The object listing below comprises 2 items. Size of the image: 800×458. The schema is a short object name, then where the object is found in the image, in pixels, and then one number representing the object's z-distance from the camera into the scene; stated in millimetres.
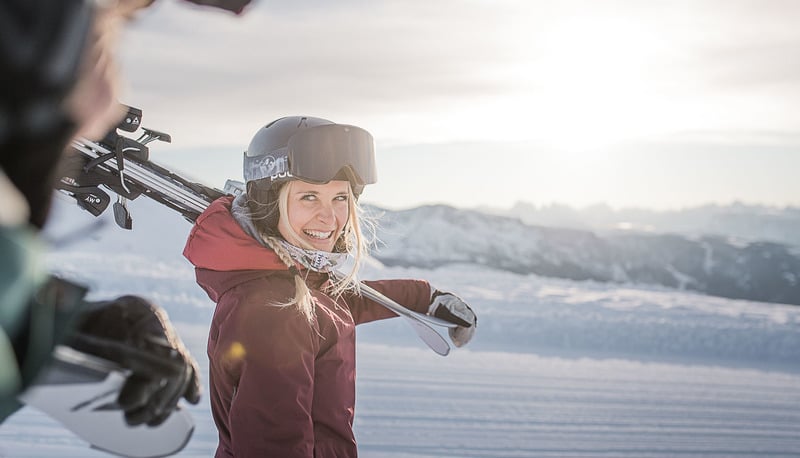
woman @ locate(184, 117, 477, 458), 1879
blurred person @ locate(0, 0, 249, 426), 658
